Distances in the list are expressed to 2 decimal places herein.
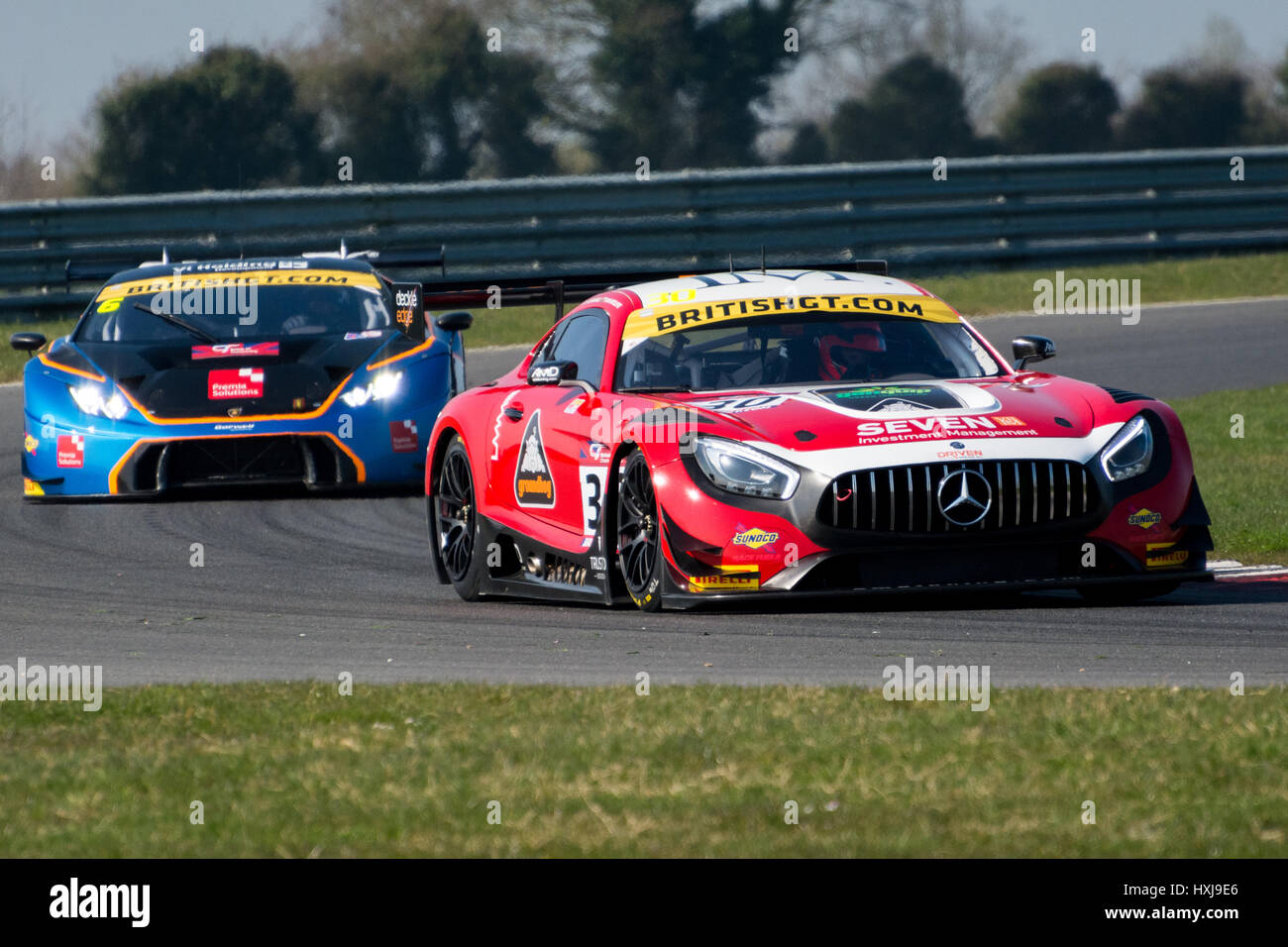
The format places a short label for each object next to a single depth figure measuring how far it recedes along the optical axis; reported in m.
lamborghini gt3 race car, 12.54
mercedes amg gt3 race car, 7.94
